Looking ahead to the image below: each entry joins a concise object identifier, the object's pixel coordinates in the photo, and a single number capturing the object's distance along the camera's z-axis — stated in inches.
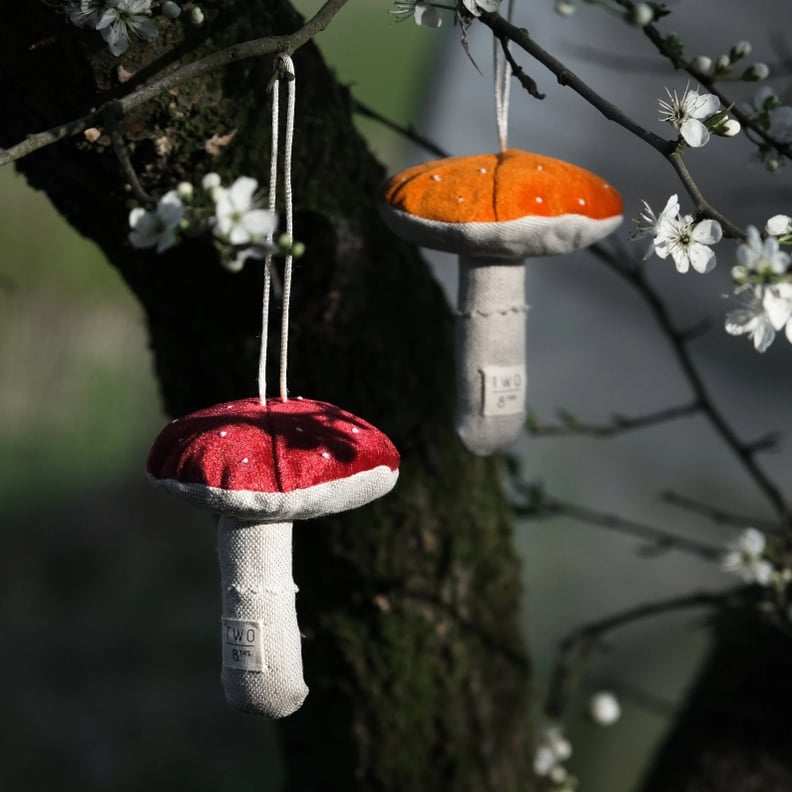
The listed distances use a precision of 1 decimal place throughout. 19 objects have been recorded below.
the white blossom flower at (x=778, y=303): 65.7
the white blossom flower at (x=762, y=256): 65.5
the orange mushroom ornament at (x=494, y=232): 69.3
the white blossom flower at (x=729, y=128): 67.7
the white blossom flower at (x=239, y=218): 65.0
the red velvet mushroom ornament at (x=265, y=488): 66.8
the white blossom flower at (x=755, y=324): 66.1
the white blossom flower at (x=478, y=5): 67.8
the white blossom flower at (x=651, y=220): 66.9
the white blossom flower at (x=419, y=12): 68.3
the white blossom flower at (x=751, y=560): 75.5
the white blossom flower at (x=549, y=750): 80.9
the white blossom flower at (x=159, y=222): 65.5
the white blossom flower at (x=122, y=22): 68.0
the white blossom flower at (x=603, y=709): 81.6
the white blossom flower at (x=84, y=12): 68.2
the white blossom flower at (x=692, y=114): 67.1
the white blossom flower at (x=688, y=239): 67.1
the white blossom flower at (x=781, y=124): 70.2
